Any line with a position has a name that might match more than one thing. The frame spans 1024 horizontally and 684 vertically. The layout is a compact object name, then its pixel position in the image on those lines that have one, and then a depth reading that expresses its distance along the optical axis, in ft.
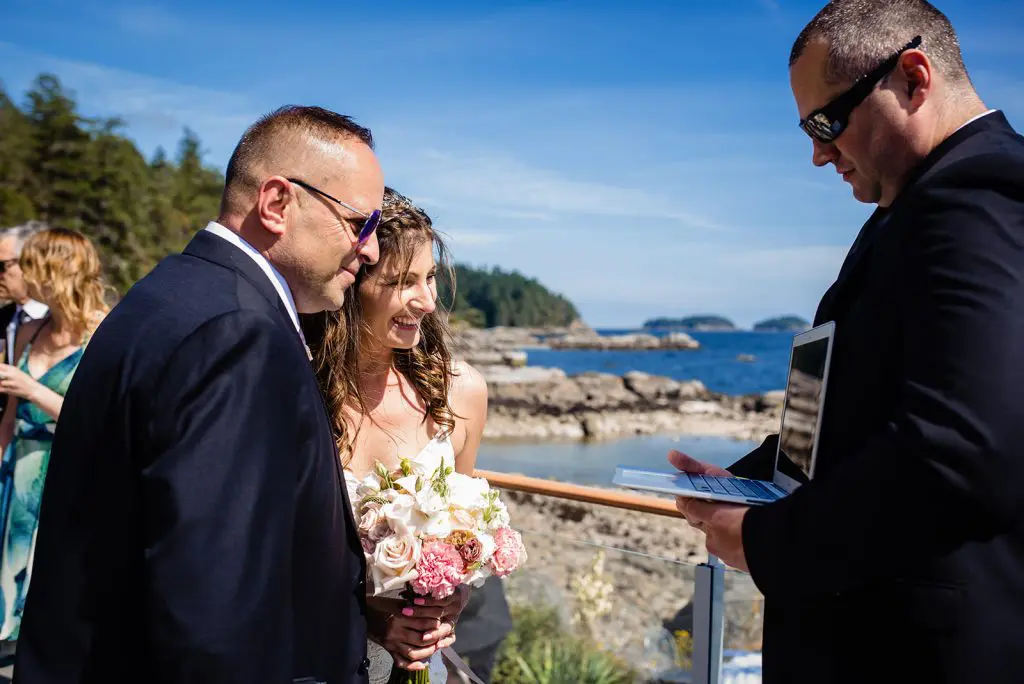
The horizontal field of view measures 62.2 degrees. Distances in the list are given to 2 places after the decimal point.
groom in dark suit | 4.68
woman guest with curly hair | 13.55
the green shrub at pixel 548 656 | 12.03
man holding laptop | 4.58
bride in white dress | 9.48
